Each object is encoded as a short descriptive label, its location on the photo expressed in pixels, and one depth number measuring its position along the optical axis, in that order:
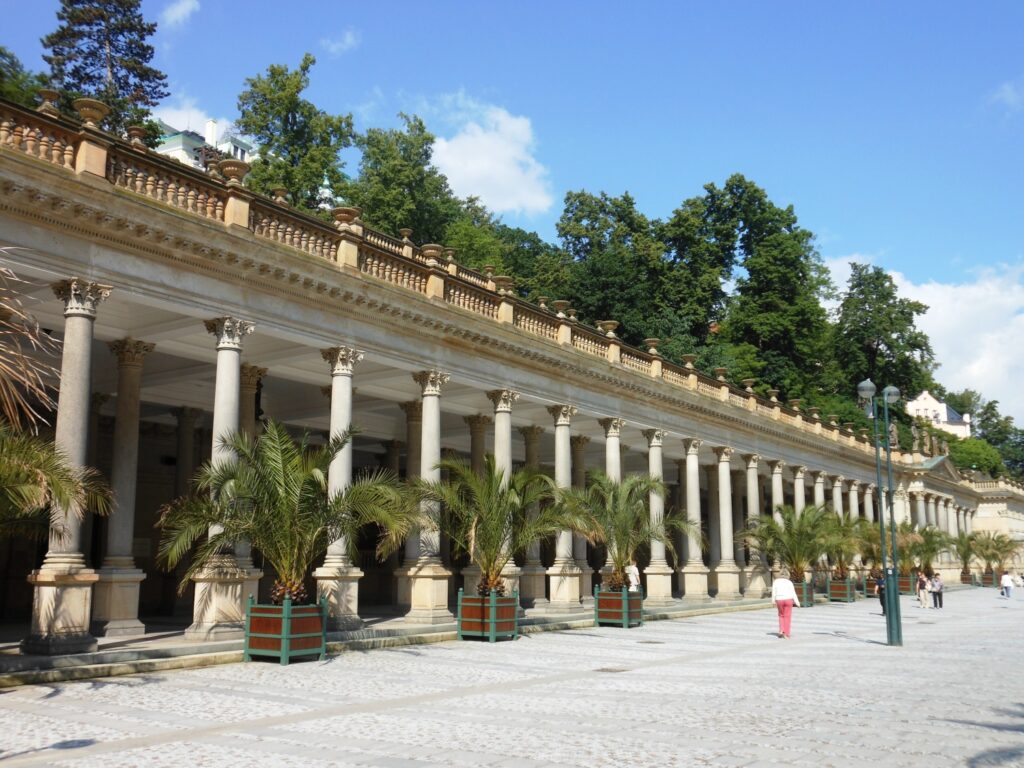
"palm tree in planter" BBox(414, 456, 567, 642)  20.19
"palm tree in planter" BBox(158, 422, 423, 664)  15.38
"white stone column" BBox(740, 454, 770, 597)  39.16
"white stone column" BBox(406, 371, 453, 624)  21.67
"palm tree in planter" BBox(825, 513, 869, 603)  37.72
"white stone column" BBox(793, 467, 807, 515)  41.38
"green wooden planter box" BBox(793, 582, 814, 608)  35.81
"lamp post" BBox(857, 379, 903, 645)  20.69
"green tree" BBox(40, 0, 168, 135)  50.47
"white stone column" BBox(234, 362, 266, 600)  18.88
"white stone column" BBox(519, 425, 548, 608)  28.11
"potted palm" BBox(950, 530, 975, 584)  59.94
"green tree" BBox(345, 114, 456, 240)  50.59
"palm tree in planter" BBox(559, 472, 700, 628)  24.75
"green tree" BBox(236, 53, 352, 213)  46.88
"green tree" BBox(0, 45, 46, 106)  39.34
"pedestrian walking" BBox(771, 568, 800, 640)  21.91
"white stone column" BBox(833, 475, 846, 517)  47.61
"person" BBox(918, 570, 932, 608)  37.38
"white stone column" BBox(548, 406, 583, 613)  26.55
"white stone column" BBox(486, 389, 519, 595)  24.91
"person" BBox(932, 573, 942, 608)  36.97
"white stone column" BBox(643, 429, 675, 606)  31.55
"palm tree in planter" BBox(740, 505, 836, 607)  36.00
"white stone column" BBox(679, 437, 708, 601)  34.09
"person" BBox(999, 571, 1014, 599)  48.31
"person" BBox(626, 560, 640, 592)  27.27
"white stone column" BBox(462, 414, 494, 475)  28.09
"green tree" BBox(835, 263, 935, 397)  74.06
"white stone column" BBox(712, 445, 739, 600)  37.06
